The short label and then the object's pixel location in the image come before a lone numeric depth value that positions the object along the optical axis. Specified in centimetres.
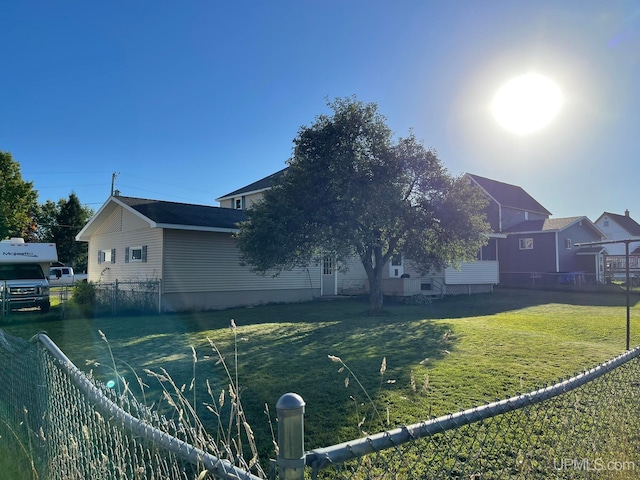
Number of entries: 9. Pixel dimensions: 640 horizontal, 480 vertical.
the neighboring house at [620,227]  4413
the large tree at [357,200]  1184
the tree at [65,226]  3931
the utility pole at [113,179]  3820
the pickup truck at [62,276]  3234
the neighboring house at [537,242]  2775
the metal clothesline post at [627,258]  711
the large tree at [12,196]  2700
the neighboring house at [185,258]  1521
